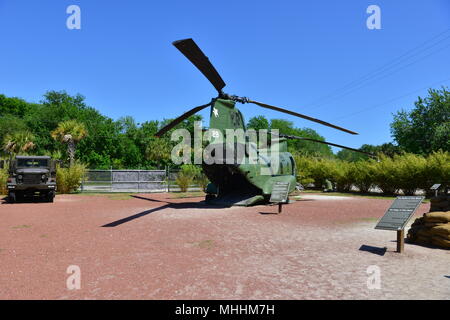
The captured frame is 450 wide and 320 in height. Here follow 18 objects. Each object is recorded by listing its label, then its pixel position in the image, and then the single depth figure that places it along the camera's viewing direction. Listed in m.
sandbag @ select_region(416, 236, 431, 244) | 6.49
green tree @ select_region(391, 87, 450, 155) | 34.83
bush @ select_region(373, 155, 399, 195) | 20.76
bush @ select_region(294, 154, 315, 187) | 25.99
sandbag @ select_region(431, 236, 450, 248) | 6.09
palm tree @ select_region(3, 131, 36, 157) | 27.23
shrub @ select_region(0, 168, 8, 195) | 18.55
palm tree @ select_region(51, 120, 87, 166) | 28.22
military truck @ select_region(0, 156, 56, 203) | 14.70
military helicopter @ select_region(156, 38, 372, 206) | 11.21
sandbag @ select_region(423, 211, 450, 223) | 6.30
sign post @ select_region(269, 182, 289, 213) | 11.31
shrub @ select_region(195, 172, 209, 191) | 24.27
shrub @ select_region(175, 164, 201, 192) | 23.50
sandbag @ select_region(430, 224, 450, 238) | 6.15
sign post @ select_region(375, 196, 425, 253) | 5.88
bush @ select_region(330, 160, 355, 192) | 24.39
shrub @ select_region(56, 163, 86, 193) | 19.84
